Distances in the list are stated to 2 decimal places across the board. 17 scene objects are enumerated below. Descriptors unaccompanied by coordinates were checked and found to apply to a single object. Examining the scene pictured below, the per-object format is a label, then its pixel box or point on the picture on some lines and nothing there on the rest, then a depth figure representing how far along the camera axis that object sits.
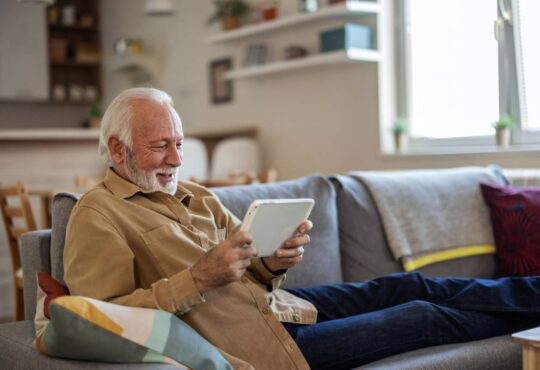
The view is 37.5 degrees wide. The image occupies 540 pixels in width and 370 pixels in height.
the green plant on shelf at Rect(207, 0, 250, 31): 5.81
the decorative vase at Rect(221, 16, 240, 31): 5.81
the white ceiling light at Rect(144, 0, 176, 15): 6.22
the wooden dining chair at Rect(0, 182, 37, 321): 3.52
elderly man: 1.75
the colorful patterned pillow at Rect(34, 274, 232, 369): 1.60
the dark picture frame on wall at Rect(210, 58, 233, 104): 6.19
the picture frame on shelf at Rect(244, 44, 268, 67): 5.65
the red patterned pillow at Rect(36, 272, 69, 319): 1.85
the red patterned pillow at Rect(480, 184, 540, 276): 2.84
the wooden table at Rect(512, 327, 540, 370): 1.75
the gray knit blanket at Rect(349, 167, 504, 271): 2.84
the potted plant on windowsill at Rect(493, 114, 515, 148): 4.16
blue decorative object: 4.76
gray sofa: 1.94
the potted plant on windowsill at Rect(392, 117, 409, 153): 4.75
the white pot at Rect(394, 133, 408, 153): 4.77
